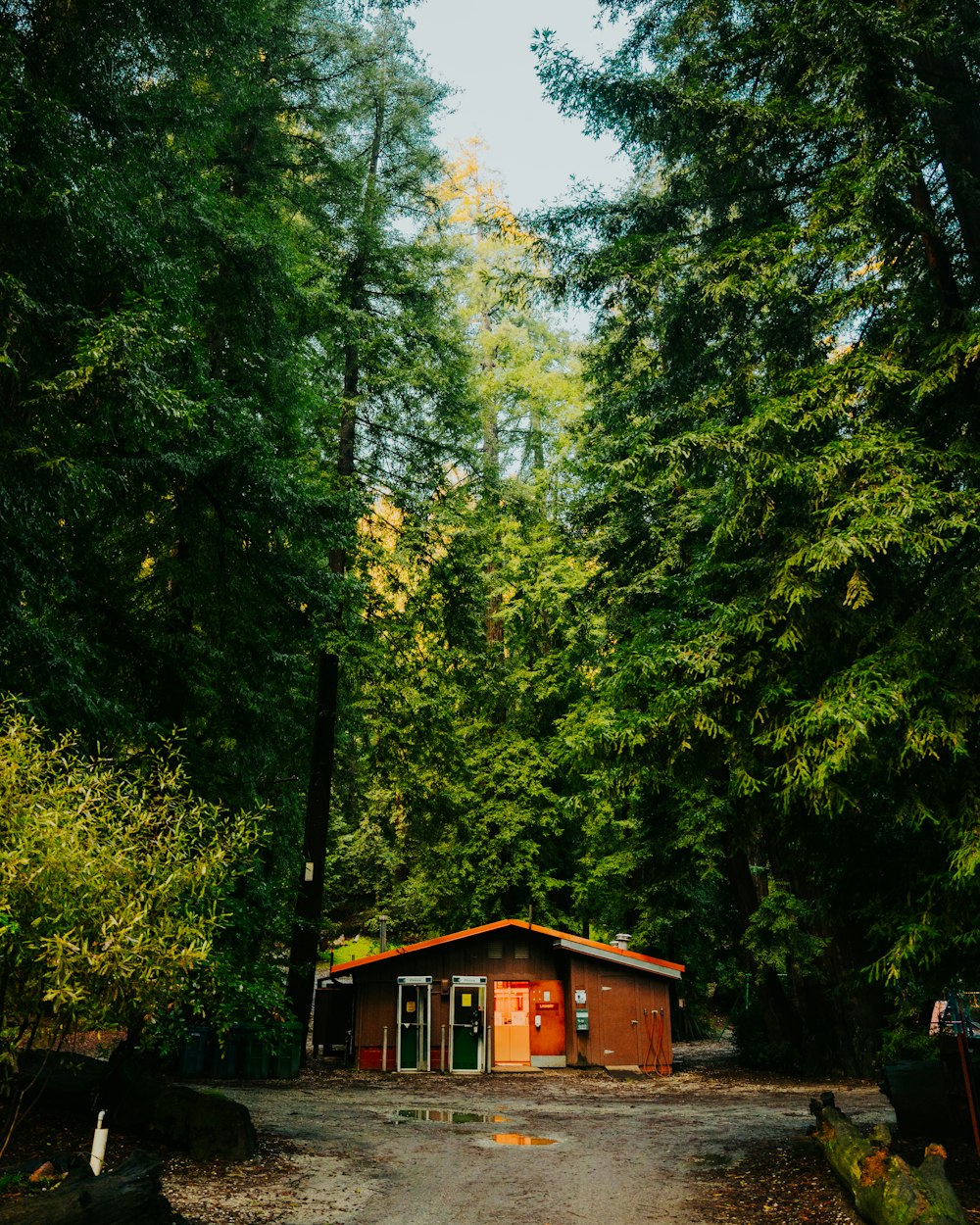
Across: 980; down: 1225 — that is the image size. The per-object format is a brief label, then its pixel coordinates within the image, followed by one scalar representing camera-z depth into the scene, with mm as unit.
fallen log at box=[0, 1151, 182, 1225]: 5539
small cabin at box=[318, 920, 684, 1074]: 22391
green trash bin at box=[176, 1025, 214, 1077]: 18344
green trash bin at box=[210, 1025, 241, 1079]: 18594
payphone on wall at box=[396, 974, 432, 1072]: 22219
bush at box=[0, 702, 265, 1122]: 5836
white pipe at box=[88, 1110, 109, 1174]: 6531
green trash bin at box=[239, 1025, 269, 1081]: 18531
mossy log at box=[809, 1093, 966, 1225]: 6868
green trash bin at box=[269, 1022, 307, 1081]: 18734
